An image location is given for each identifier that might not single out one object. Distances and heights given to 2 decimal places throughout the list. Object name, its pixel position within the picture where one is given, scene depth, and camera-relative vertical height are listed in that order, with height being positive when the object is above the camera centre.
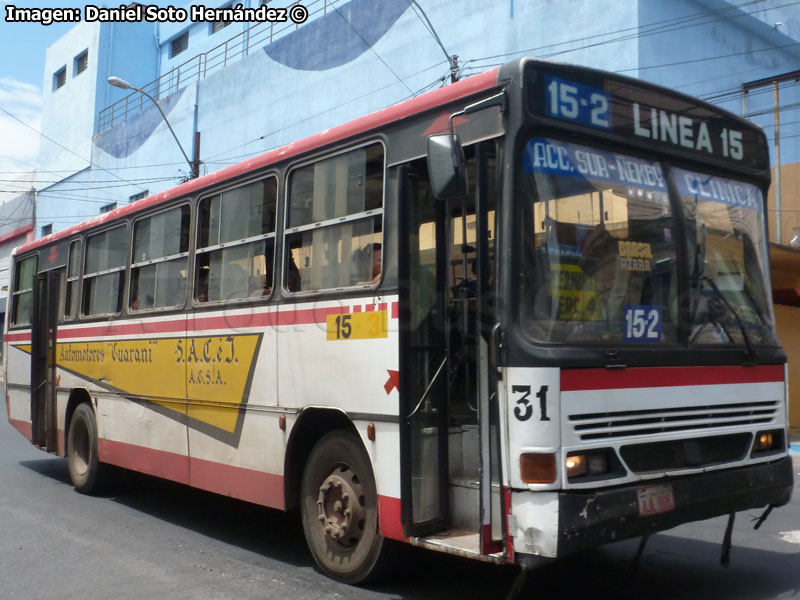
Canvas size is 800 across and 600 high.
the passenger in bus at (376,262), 5.52 +0.57
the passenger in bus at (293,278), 6.28 +0.52
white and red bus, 4.60 +0.15
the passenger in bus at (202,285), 7.38 +0.55
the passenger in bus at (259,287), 6.58 +0.48
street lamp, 19.72 +5.38
